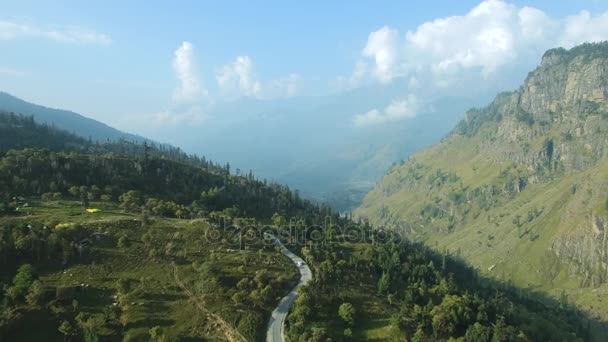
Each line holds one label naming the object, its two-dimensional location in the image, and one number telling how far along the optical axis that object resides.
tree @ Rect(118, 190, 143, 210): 179.12
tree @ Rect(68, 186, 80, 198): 186.35
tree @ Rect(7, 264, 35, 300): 103.62
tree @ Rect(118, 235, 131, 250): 130.69
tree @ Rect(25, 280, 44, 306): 103.31
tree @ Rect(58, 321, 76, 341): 97.31
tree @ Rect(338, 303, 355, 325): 109.81
